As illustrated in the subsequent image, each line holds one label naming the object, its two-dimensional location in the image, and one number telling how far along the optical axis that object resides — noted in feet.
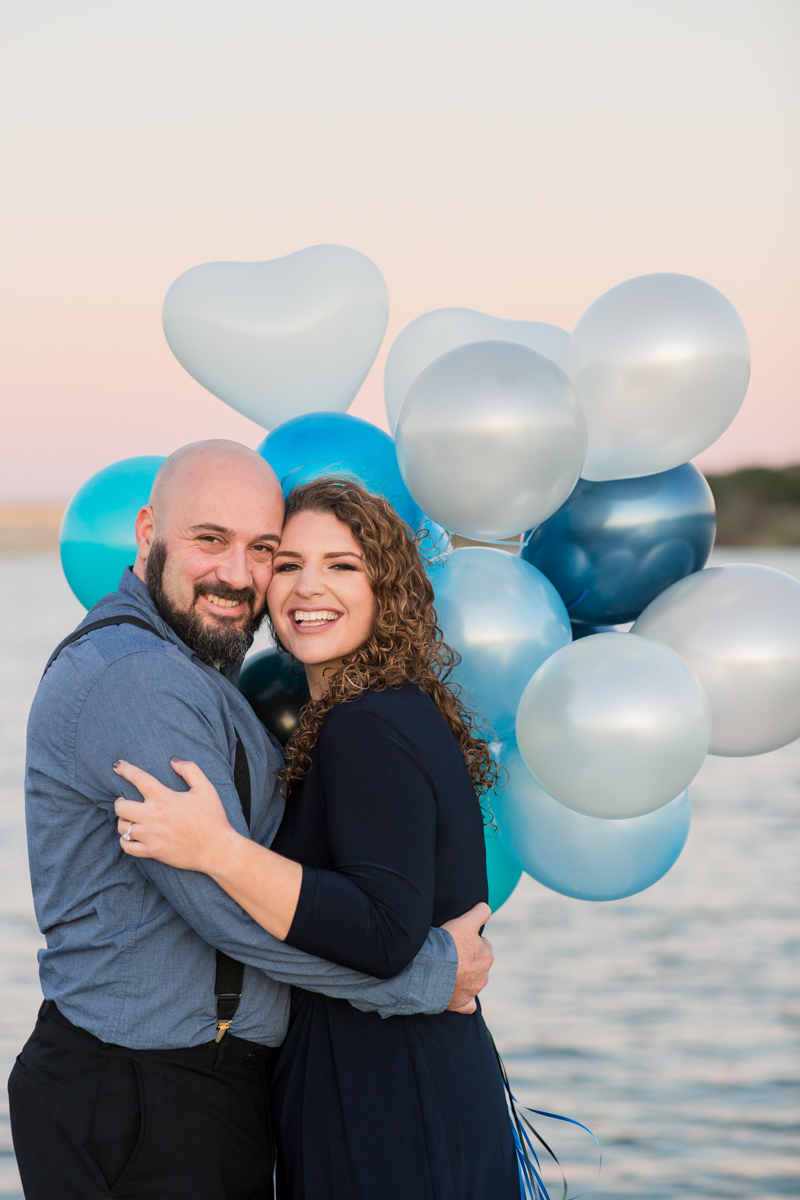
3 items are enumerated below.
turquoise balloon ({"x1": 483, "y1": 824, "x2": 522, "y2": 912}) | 8.70
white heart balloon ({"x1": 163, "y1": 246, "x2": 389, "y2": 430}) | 9.13
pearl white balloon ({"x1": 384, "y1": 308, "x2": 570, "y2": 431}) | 9.35
